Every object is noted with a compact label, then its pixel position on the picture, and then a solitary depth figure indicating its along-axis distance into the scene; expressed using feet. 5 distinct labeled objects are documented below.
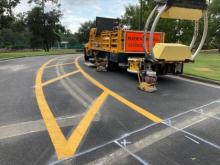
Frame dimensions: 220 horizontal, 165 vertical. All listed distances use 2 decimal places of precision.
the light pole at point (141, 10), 65.49
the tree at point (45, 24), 111.23
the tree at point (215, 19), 95.76
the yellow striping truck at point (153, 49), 19.44
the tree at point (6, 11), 61.47
